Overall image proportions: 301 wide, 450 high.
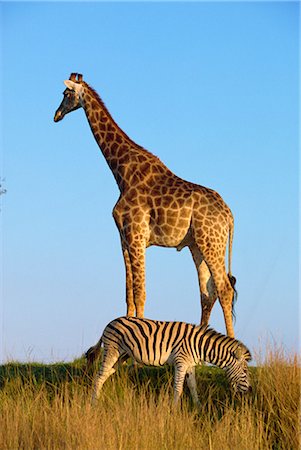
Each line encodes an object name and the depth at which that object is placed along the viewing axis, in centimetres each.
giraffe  2314
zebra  1991
